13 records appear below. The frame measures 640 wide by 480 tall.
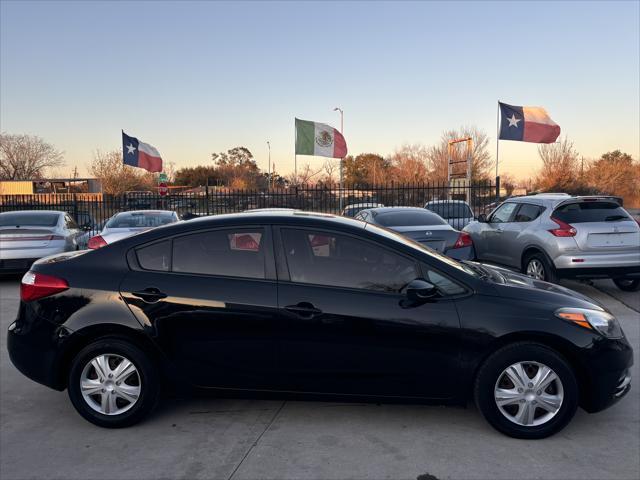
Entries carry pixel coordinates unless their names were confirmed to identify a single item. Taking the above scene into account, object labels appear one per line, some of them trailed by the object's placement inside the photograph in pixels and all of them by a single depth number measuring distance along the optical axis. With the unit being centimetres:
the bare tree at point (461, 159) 4516
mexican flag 2106
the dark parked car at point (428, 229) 870
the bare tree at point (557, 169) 4062
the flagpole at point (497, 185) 1639
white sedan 978
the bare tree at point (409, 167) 5025
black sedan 357
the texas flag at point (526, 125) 1811
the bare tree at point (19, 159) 6762
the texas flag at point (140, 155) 2189
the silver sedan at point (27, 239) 938
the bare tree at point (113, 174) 4394
